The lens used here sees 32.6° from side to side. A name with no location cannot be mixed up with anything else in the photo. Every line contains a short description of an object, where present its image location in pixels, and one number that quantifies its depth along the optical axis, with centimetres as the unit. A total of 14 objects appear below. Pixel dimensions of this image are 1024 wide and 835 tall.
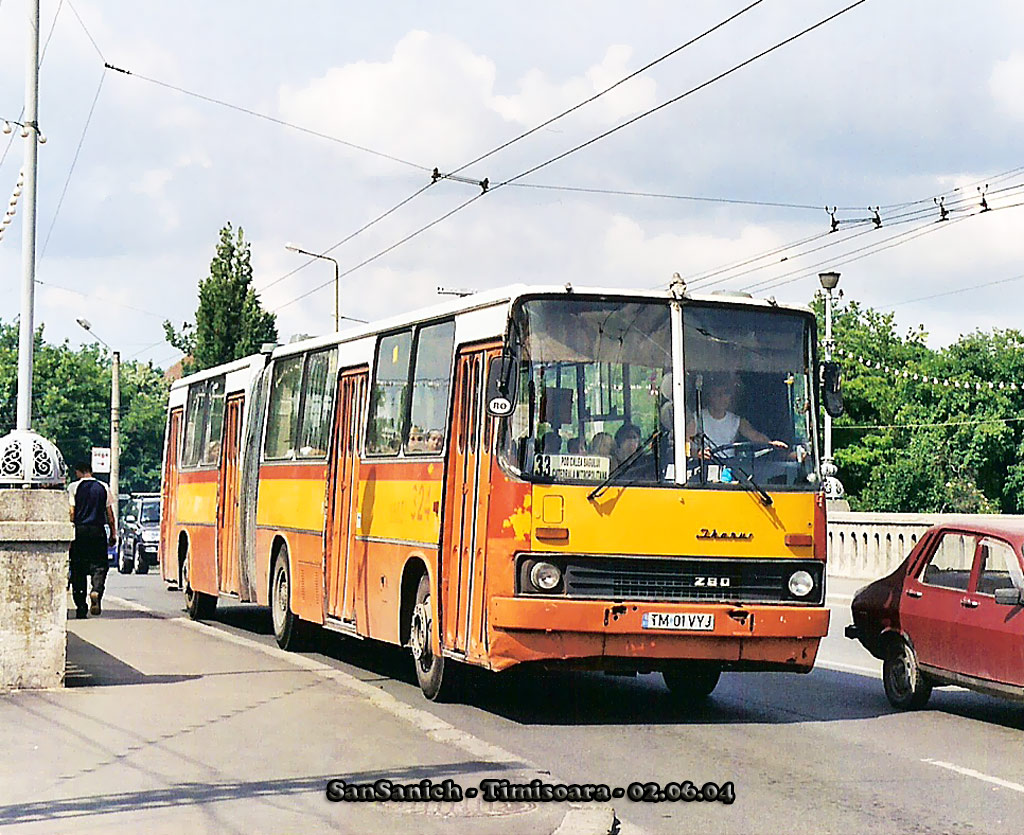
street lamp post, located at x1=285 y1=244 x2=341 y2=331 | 5325
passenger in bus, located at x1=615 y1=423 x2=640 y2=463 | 1245
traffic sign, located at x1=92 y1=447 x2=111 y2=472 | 6514
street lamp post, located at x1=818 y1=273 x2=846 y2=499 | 3687
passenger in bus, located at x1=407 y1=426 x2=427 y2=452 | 1443
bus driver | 1261
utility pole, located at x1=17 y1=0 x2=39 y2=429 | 1608
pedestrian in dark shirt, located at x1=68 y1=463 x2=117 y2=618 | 2250
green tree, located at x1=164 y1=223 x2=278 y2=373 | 7950
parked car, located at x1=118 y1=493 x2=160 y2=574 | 4525
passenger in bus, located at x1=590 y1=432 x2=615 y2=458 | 1240
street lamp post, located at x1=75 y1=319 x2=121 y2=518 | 5712
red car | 1241
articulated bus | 1226
